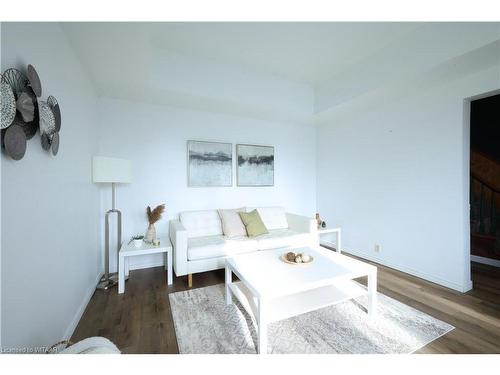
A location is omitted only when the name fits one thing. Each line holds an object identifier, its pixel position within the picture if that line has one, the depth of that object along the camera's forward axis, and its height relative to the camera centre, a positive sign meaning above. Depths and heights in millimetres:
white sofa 2369 -689
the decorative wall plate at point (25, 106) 975 +389
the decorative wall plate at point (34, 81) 1077 +565
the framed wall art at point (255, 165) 3504 +363
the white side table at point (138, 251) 2211 -712
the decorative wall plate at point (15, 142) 917 +209
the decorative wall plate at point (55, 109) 1323 +514
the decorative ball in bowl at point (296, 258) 1894 -671
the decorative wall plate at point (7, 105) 878 +359
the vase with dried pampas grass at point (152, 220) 2576 -418
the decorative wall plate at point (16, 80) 936 +510
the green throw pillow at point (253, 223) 2885 -532
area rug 1462 -1129
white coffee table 1445 -721
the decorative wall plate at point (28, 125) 1031 +320
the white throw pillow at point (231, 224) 2883 -529
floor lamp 2225 +131
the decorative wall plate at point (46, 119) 1160 +401
